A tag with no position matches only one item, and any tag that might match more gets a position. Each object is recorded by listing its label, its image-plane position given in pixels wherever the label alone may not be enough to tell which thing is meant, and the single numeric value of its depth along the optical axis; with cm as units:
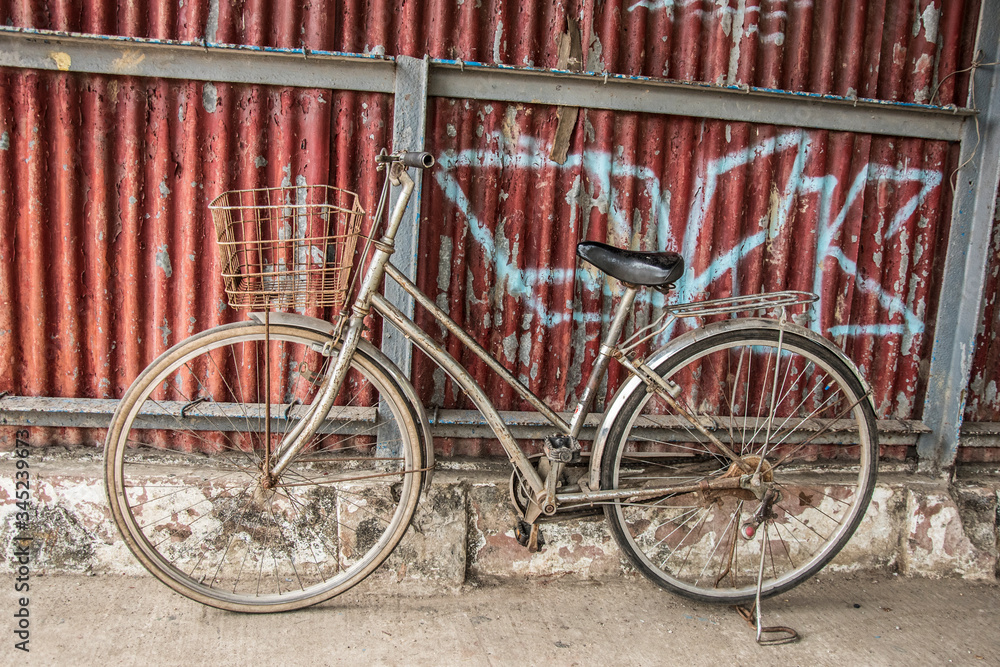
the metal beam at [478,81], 270
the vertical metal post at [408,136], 277
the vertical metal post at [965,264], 306
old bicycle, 246
